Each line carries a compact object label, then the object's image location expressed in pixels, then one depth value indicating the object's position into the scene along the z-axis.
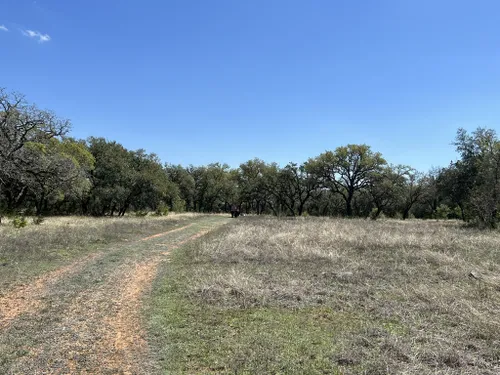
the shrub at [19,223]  20.35
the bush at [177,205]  60.58
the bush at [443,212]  60.00
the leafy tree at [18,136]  21.98
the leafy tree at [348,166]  55.09
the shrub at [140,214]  41.22
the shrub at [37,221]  23.91
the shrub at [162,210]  44.82
